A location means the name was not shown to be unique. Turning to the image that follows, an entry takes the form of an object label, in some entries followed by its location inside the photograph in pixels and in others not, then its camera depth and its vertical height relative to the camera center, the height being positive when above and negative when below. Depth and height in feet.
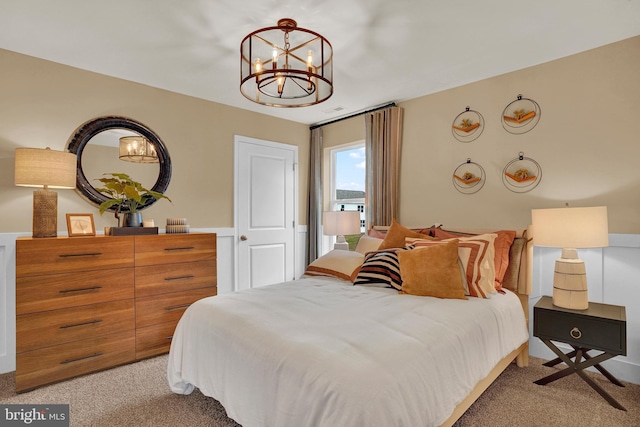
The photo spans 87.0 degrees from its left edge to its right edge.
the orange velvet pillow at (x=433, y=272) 6.97 -1.28
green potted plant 8.95 +0.41
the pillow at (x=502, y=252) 8.11 -0.98
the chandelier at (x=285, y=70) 6.25 +2.70
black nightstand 6.61 -2.49
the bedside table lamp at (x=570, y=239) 6.96 -0.57
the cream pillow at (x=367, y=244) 10.02 -0.99
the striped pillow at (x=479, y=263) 7.25 -1.12
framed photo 8.66 -0.36
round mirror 9.57 +1.74
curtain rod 12.26 +3.87
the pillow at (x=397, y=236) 9.05 -0.66
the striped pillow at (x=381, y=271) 7.78 -1.42
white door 12.98 +0.02
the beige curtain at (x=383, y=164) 11.97 +1.74
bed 3.93 -2.00
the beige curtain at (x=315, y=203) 14.65 +0.37
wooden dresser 7.44 -2.16
